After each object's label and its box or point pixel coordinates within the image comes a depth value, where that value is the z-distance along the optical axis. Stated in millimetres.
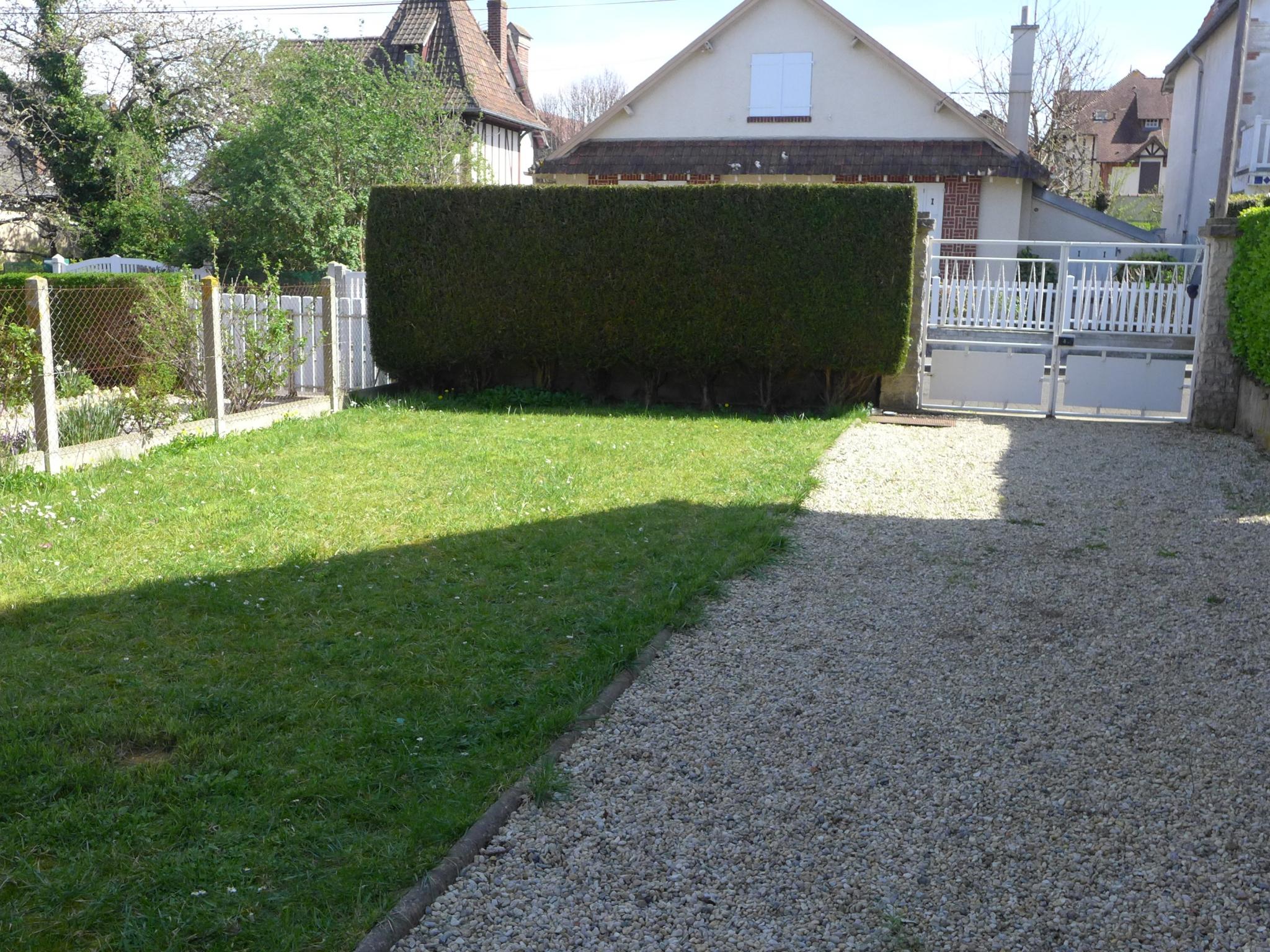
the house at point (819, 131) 23469
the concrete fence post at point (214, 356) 10281
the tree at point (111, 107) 25438
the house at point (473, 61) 29516
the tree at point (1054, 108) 35844
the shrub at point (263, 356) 11086
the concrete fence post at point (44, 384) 8242
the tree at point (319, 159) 20359
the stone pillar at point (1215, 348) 11875
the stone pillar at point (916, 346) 12633
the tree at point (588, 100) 57094
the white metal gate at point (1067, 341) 12500
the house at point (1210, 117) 20125
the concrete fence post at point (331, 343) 12398
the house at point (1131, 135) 54594
